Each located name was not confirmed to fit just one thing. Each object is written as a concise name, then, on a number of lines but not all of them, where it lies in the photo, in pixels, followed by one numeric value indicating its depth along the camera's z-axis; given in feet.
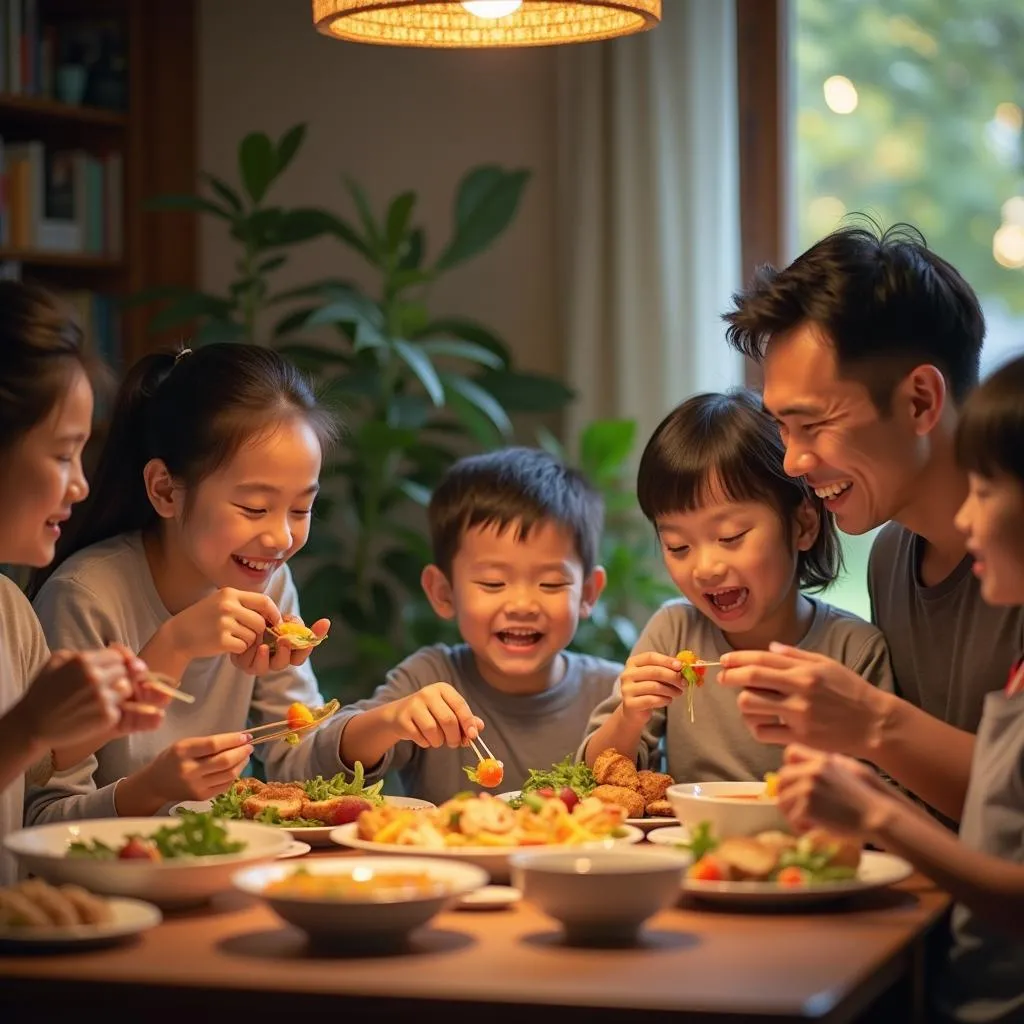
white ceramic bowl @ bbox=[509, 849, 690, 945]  6.49
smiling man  8.31
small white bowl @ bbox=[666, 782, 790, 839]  7.26
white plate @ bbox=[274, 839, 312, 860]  7.56
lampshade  8.47
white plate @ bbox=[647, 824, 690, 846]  7.52
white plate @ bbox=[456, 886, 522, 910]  6.97
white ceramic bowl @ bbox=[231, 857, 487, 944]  6.41
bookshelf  14.92
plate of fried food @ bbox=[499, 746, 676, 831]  8.12
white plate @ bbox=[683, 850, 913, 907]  6.84
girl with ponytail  8.75
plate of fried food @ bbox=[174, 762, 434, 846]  7.90
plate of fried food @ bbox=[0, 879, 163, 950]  6.45
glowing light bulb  8.07
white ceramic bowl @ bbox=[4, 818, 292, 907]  6.83
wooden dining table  6.11
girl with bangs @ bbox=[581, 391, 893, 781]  8.82
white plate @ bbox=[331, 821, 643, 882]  7.22
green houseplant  13.19
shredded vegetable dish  7.31
